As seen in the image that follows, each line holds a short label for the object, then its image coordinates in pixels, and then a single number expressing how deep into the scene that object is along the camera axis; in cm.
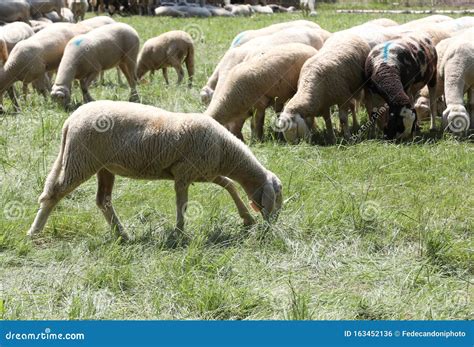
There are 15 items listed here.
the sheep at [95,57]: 1087
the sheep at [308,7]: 2978
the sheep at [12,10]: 1772
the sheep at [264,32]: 1223
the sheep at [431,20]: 1202
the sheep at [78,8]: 2228
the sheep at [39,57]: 1083
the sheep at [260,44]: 1051
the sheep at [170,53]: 1394
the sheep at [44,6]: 1959
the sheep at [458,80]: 892
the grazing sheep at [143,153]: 584
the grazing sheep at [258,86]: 911
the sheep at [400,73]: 895
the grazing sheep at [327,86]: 884
